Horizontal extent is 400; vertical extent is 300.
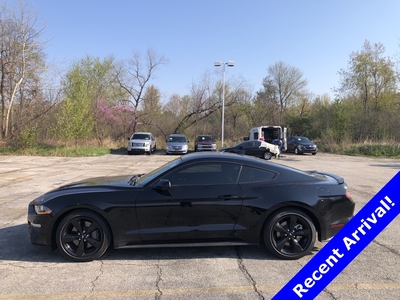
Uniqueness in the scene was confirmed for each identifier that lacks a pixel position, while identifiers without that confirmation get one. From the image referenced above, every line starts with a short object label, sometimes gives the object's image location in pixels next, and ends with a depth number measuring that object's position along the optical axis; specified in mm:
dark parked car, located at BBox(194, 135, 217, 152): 25312
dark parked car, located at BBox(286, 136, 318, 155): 25297
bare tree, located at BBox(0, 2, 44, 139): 23848
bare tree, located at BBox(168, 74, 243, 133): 35969
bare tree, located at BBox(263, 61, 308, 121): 47094
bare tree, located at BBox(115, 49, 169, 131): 35106
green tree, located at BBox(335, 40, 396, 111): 37250
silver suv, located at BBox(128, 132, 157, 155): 24641
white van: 23766
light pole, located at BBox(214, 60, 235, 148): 26156
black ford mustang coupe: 3918
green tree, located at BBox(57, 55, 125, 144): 24844
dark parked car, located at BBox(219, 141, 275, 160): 20547
